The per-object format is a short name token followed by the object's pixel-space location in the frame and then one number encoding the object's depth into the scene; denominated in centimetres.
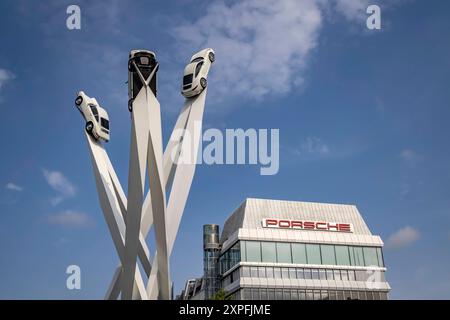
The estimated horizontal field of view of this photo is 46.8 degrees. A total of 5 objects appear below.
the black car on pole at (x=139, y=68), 3181
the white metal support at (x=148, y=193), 3017
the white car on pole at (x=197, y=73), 3603
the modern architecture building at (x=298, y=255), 6531
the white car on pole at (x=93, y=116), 3753
